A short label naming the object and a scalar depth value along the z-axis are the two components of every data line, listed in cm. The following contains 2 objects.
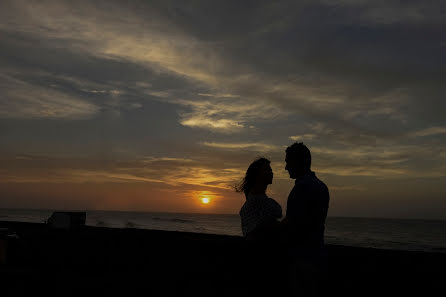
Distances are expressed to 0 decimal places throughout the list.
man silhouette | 333
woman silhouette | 333
